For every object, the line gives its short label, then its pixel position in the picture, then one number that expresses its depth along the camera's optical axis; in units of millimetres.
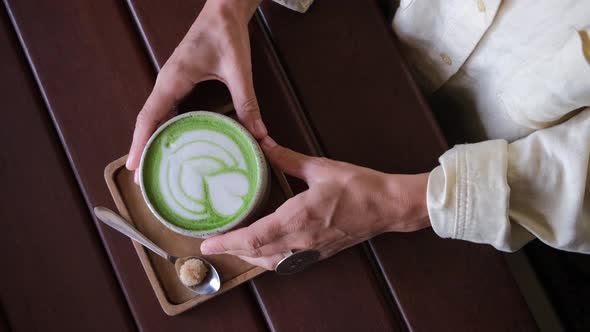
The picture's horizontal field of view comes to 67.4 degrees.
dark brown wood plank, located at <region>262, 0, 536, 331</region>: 643
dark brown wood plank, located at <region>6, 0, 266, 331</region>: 663
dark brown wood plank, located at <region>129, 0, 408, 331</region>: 646
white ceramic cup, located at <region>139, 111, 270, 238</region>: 578
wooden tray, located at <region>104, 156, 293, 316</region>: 648
